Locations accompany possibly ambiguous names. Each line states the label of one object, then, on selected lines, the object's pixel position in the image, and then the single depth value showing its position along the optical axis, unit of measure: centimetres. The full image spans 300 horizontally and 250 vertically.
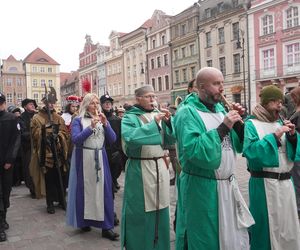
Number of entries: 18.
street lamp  2952
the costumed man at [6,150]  485
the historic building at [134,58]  4847
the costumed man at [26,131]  772
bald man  259
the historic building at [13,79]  8000
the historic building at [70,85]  7731
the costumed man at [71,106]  786
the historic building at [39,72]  8009
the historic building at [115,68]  5441
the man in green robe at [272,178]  313
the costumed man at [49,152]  614
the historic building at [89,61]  6412
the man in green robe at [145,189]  361
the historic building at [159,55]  4372
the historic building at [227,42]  3228
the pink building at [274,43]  2841
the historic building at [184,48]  3841
